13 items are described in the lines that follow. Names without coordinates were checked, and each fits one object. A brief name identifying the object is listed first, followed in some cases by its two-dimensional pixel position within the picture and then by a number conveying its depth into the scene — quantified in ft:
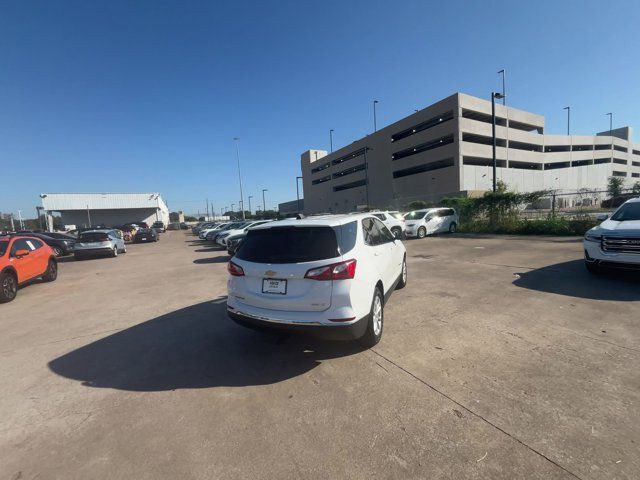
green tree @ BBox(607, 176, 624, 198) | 151.66
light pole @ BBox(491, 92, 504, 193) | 61.67
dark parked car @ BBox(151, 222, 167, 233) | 191.48
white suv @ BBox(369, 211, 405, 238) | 53.14
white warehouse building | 180.24
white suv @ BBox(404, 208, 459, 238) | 58.80
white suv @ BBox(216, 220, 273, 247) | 54.95
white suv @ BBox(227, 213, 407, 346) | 11.07
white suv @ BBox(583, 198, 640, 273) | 19.31
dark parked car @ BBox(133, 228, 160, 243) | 95.50
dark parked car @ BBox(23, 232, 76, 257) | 59.00
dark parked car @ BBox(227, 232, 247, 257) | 44.30
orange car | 23.97
